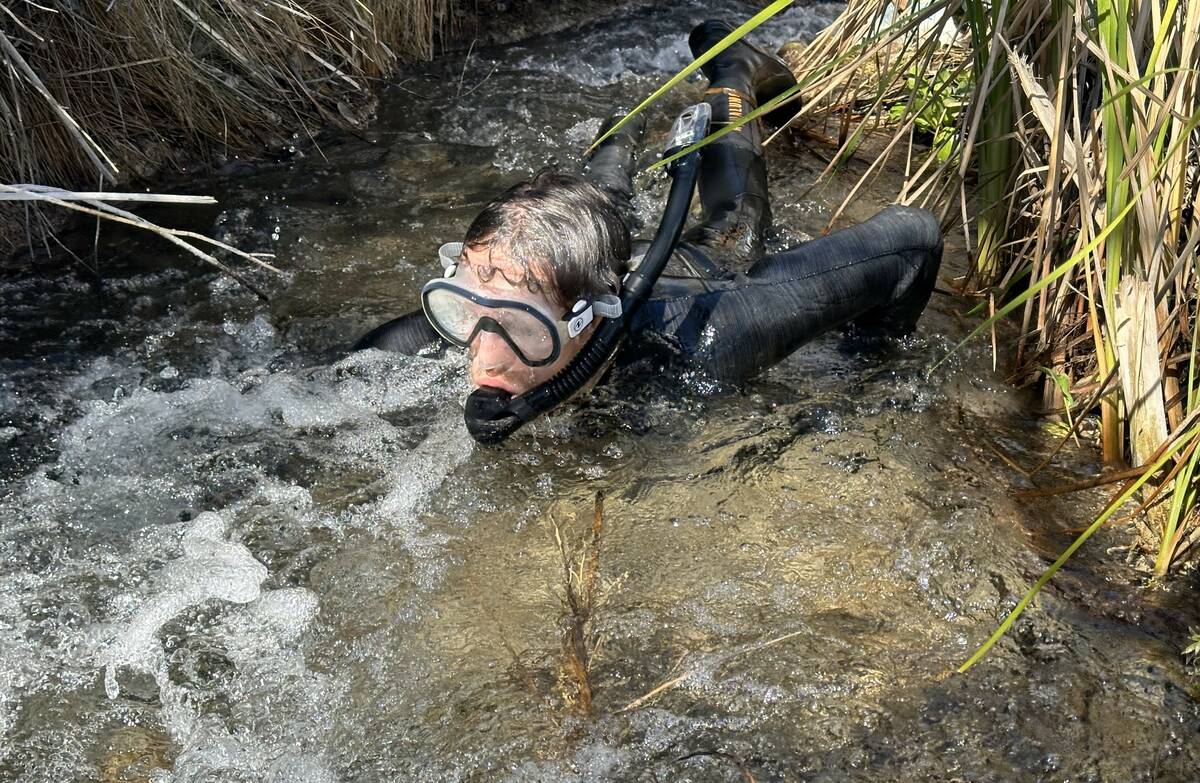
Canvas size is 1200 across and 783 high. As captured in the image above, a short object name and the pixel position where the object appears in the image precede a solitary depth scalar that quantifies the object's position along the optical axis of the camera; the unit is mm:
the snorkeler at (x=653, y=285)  2625
